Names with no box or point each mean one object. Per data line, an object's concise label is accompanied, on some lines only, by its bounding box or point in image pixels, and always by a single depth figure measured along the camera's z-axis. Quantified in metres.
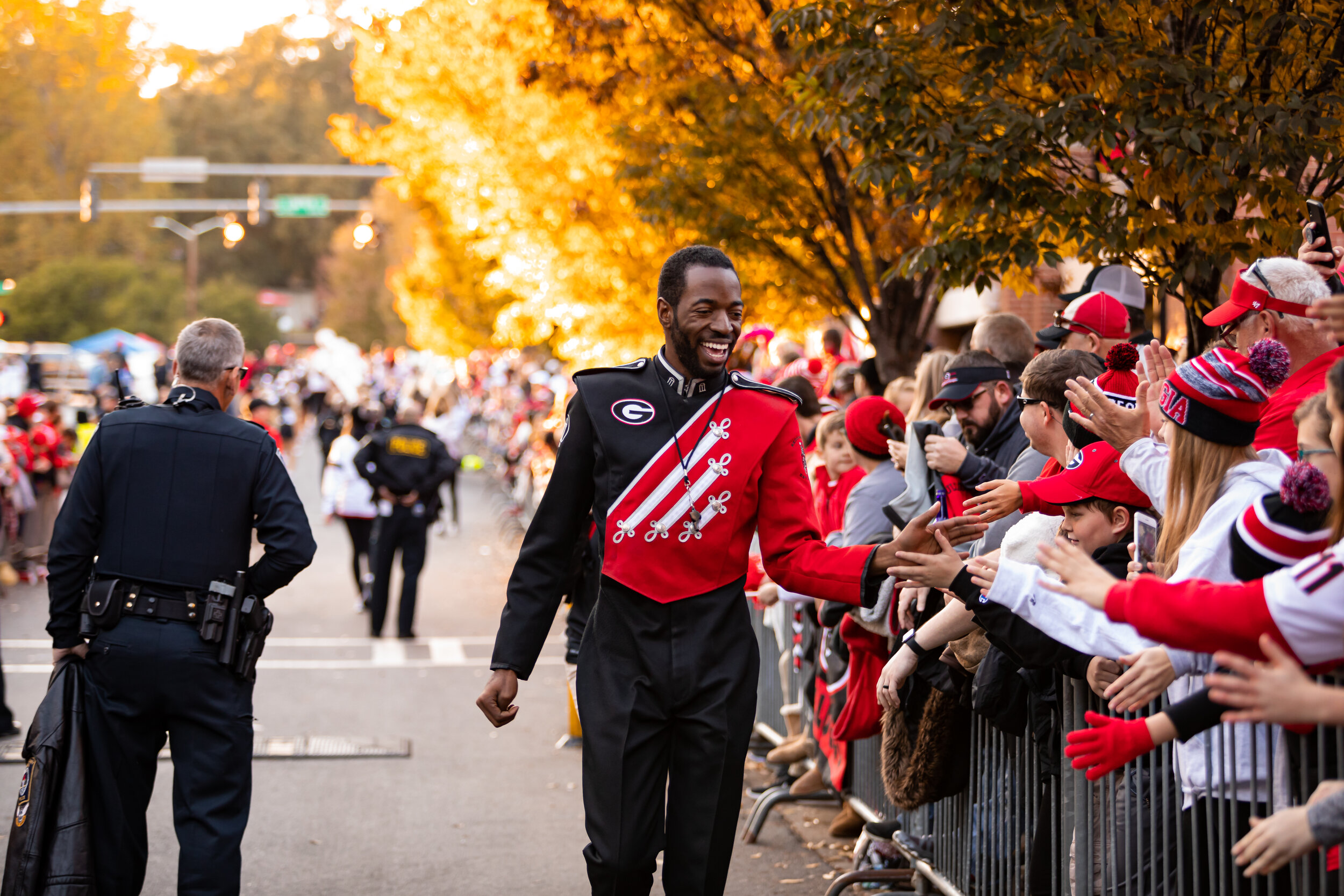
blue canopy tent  45.66
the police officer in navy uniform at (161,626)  4.85
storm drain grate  8.73
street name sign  31.91
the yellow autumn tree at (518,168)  13.74
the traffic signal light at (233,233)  33.44
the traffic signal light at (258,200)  31.91
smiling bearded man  3.86
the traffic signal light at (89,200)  32.47
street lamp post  67.19
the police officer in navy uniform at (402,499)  13.14
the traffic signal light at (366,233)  30.14
